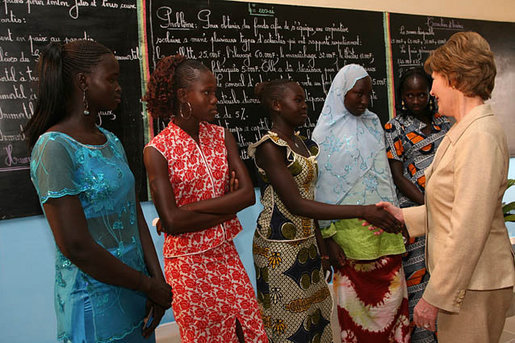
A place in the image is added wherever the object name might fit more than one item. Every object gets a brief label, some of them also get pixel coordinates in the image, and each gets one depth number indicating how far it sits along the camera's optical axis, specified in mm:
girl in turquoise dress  1379
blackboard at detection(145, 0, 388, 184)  3131
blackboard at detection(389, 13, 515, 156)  4016
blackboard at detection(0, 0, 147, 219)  2674
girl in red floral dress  1863
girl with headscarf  2473
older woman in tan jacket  1446
